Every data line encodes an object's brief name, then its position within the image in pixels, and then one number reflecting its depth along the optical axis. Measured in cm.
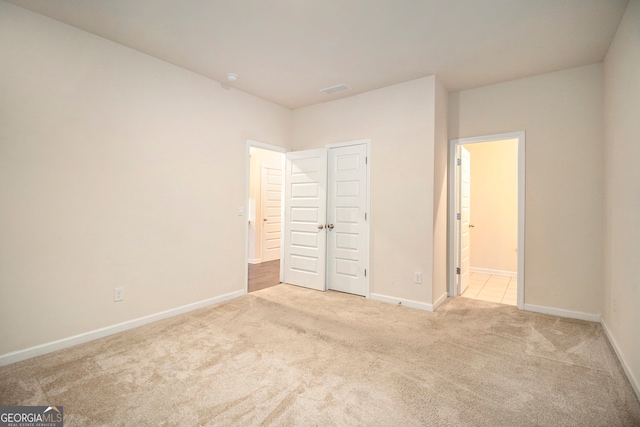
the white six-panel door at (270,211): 675
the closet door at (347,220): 420
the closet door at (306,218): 446
